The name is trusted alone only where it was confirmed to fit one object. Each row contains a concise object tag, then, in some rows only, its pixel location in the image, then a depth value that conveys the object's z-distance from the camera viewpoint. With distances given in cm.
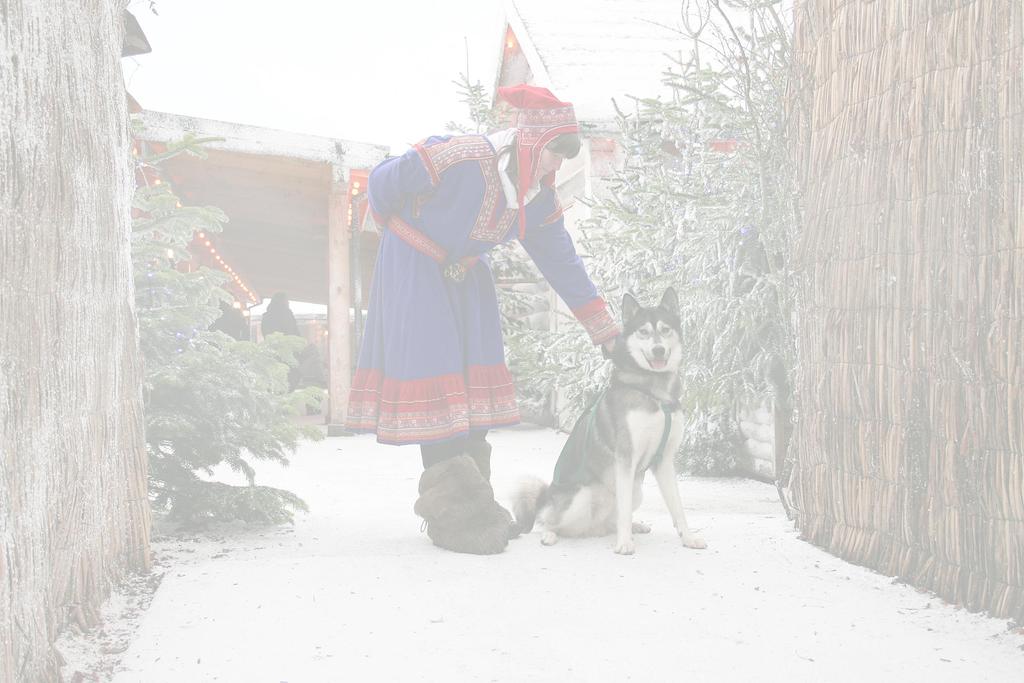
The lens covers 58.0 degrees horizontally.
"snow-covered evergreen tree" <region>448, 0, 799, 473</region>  464
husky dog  357
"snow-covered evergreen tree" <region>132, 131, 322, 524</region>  392
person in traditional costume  358
